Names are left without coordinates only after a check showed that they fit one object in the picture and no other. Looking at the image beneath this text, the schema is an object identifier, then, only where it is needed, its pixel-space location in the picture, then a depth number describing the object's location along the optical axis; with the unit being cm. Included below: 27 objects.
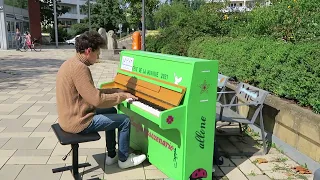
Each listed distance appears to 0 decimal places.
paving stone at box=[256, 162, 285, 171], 301
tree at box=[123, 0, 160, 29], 2247
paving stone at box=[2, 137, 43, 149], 346
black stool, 243
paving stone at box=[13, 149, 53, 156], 327
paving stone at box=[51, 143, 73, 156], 330
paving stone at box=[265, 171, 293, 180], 284
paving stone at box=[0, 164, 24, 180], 276
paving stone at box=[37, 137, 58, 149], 347
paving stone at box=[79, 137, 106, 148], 351
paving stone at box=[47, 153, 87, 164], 308
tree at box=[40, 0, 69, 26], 2845
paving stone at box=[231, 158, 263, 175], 292
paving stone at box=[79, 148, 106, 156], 332
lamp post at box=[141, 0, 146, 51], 1097
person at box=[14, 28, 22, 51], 1813
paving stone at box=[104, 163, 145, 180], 280
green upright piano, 240
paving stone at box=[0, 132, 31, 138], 379
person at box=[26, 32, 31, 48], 1810
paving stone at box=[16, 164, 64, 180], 276
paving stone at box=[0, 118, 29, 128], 421
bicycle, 1843
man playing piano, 243
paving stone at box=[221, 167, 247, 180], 282
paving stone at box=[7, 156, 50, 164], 307
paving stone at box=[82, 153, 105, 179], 284
